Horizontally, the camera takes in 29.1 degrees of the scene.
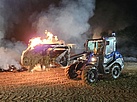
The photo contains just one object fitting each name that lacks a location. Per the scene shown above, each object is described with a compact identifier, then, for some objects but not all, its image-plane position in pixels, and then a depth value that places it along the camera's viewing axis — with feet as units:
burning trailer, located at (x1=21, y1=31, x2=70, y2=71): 44.24
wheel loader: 47.65
